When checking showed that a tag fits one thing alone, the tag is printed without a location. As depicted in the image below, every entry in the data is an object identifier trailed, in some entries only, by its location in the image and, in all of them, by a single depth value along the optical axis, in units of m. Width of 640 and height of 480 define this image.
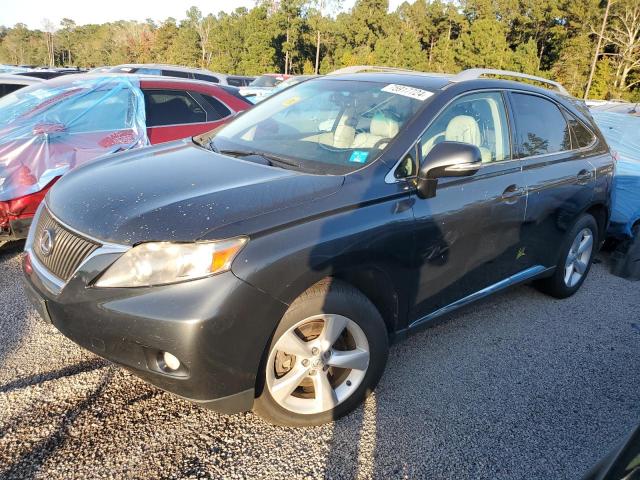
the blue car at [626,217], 5.57
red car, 4.39
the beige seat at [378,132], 2.97
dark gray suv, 2.17
